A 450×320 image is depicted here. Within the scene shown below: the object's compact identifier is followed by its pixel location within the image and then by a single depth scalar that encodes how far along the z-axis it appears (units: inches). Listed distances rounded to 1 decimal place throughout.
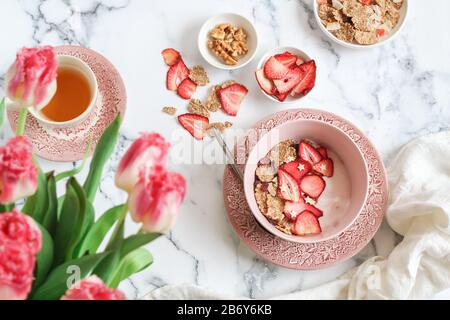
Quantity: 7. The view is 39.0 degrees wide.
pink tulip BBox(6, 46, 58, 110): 24.3
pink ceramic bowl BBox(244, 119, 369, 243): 38.7
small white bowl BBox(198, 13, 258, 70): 42.7
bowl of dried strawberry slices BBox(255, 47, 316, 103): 42.4
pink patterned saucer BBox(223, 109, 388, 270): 39.9
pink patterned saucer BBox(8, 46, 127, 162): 39.5
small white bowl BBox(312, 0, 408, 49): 43.7
